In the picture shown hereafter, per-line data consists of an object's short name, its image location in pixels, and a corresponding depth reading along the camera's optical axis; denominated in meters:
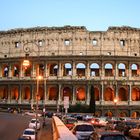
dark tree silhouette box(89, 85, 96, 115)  46.90
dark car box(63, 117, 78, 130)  28.00
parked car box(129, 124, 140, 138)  20.22
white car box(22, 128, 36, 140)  21.39
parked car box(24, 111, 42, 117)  45.97
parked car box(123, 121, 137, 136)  23.23
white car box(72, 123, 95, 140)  16.91
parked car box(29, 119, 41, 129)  28.33
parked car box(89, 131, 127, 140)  12.46
